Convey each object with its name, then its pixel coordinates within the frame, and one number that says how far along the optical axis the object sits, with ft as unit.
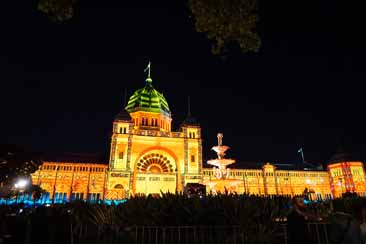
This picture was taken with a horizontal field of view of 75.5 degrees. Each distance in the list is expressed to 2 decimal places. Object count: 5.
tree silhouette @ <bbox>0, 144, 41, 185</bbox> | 80.02
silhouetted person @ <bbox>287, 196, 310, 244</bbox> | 17.18
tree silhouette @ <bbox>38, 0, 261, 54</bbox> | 16.24
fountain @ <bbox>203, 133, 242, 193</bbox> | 74.81
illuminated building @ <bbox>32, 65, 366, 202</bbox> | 120.67
